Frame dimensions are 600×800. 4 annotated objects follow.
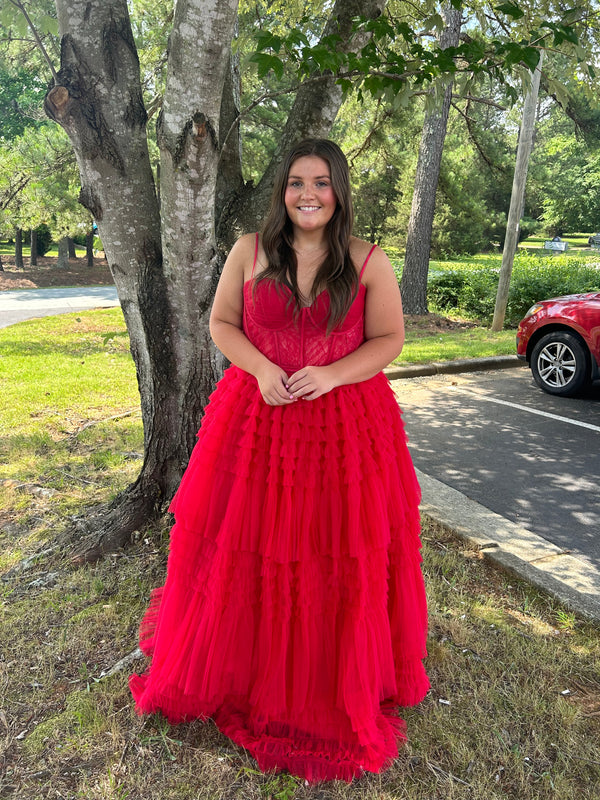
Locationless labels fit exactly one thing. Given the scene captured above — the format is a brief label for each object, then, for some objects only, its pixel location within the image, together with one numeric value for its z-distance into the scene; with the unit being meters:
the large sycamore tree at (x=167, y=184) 2.73
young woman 2.03
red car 6.72
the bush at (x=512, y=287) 11.85
